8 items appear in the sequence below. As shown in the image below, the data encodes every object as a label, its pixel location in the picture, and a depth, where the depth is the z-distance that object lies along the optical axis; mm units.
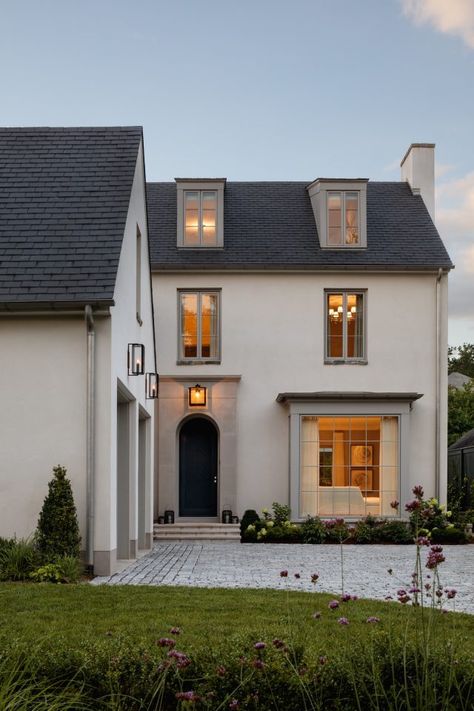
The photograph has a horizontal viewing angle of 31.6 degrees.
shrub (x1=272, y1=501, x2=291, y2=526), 18656
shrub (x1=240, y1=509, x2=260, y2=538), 18344
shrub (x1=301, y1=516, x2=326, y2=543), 17625
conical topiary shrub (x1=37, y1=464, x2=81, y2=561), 9734
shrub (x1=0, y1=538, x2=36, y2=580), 9297
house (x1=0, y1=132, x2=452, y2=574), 19125
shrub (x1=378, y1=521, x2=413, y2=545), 17734
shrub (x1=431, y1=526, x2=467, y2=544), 17719
